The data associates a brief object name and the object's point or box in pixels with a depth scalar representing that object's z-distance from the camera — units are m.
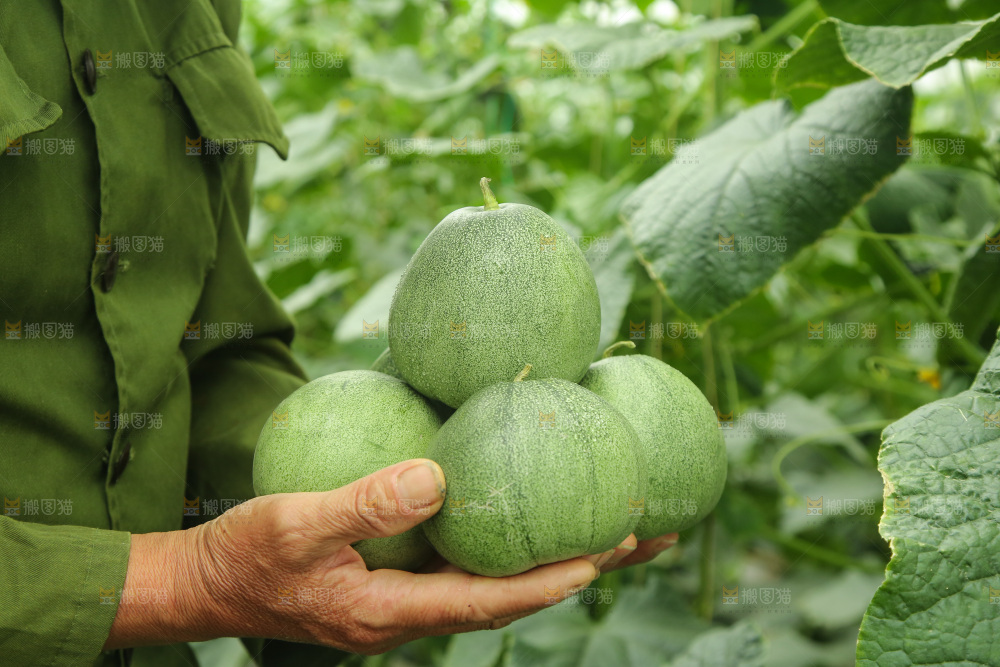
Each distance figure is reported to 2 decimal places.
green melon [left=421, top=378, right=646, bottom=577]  0.59
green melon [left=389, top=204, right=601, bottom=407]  0.62
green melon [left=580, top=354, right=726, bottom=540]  0.63
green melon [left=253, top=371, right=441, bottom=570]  0.62
